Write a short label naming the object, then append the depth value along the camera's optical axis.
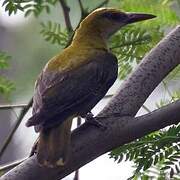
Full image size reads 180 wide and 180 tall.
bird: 4.51
